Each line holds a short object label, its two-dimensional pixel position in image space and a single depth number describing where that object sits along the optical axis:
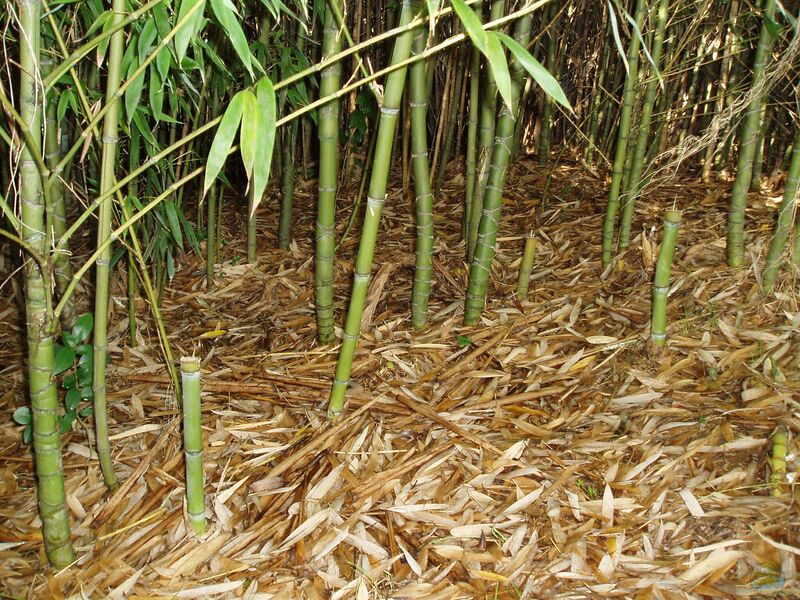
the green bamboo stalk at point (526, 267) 1.88
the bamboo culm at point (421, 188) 1.61
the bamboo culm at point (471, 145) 2.06
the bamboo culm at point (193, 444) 1.10
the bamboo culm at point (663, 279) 1.50
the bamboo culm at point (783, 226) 1.66
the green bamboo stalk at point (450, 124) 2.60
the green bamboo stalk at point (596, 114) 2.97
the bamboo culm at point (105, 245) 1.05
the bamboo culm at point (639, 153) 1.93
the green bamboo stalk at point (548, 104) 2.77
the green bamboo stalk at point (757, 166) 2.57
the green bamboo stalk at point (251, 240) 2.24
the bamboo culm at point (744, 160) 1.71
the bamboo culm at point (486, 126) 1.75
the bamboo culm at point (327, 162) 1.47
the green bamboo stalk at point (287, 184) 2.31
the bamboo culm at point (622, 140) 1.84
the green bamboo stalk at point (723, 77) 2.72
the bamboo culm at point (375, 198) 1.20
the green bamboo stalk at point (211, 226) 1.99
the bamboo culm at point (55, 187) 1.42
